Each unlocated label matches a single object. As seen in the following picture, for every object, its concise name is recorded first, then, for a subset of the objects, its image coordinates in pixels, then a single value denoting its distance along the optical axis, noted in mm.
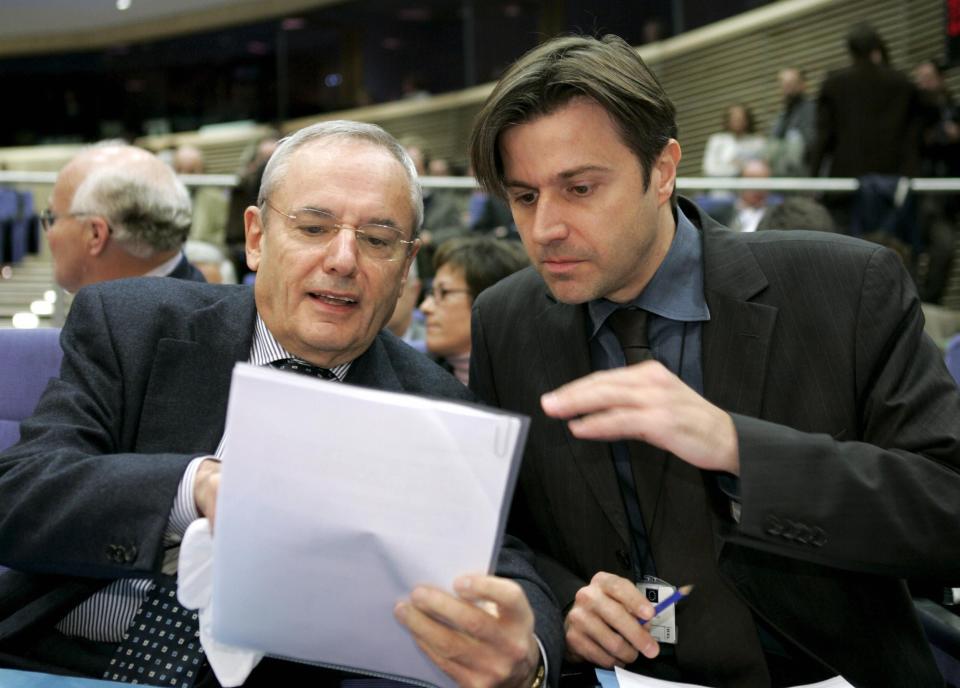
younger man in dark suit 1700
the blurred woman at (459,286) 4141
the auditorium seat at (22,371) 2275
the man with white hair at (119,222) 3406
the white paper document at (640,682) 1639
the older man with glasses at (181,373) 1659
